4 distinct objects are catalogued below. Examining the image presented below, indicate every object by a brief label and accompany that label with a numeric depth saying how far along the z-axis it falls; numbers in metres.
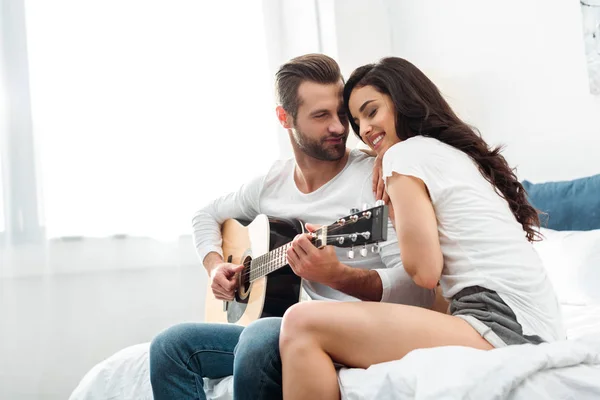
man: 1.24
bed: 0.95
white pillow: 1.84
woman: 1.09
